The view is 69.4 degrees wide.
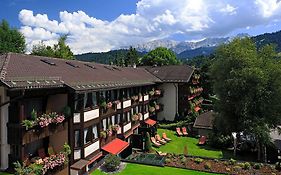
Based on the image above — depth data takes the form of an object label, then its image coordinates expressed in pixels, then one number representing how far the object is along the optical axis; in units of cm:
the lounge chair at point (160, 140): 2375
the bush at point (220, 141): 2347
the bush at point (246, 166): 1636
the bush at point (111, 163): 1537
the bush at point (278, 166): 1640
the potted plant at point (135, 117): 2241
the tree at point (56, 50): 4147
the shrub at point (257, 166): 1653
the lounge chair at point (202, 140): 2444
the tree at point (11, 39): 3856
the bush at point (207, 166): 1613
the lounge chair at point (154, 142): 2283
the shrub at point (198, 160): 1712
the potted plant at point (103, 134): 1645
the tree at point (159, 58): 6102
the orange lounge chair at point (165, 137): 2462
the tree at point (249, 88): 1929
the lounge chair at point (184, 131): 2735
